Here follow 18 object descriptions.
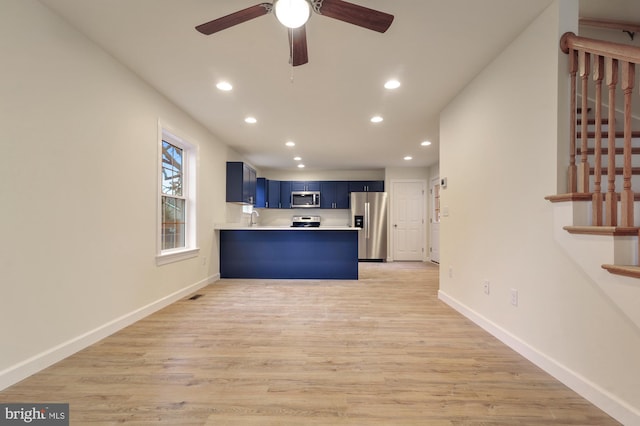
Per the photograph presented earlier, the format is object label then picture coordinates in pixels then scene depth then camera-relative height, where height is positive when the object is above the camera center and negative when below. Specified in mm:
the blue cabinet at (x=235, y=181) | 4828 +611
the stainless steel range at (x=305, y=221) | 6977 -169
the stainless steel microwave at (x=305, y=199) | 6938 +412
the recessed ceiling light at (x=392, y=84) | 2646 +1327
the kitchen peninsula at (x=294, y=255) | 4469 -682
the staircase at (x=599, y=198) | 1326 +101
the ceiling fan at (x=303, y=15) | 1339 +1064
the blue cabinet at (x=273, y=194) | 6953 +541
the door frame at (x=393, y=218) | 6660 -78
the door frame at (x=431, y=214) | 6475 +24
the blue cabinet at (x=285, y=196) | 7023 +494
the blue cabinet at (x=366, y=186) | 6930 +756
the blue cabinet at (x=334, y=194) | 6980 +547
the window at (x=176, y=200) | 3150 +193
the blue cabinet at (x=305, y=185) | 7004 +774
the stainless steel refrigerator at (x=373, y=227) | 6539 -302
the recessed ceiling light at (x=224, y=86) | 2676 +1327
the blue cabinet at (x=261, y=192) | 6828 +583
